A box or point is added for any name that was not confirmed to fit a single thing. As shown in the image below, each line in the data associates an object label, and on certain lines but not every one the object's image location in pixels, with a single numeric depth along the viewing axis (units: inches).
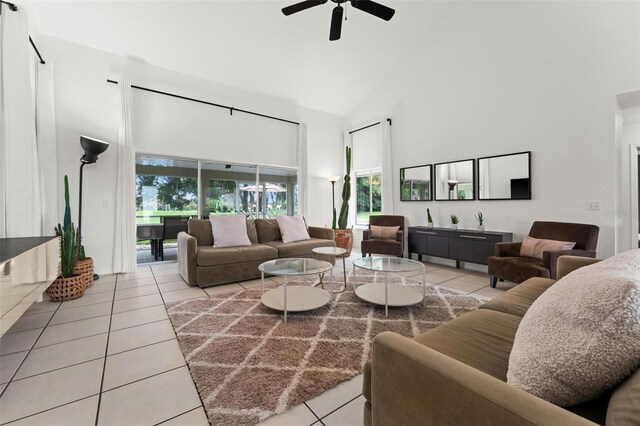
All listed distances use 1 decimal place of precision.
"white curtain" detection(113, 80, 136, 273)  157.2
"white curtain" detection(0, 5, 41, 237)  99.9
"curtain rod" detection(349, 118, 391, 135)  220.0
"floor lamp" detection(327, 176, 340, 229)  228.5
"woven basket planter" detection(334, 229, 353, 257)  217.5
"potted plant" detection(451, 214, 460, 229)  172.6
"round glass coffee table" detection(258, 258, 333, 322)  94.1
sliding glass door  173.9
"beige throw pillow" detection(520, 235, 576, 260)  115.6
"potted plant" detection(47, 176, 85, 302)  111.4
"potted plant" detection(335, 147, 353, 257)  218.2
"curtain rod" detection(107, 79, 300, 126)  166.7
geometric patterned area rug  56.6
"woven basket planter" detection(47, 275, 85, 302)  111.0
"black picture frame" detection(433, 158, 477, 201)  169.3
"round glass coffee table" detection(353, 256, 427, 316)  98.0
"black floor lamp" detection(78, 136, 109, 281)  133.9
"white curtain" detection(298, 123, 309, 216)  233.9
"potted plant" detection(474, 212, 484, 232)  157.6
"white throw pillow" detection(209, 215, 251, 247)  148.5
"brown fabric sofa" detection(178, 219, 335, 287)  129.3
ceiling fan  106.7
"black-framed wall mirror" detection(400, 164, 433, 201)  192.4
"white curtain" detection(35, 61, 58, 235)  130.0
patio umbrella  216.8
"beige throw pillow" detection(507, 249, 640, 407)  24.6
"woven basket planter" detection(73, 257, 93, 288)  125.8
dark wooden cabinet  146.8
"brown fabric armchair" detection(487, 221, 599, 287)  109.5
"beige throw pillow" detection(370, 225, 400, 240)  189.5
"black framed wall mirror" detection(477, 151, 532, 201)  145.8
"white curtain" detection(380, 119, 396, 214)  219.3
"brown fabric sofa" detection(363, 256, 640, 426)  22.0
